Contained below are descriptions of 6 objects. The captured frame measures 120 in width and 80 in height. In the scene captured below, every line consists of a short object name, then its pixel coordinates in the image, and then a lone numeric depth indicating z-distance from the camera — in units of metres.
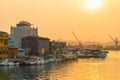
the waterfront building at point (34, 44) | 98.50
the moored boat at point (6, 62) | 69.12
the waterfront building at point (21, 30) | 142.88
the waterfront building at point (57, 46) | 121.19
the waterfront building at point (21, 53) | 85.25
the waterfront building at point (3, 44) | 74.00
